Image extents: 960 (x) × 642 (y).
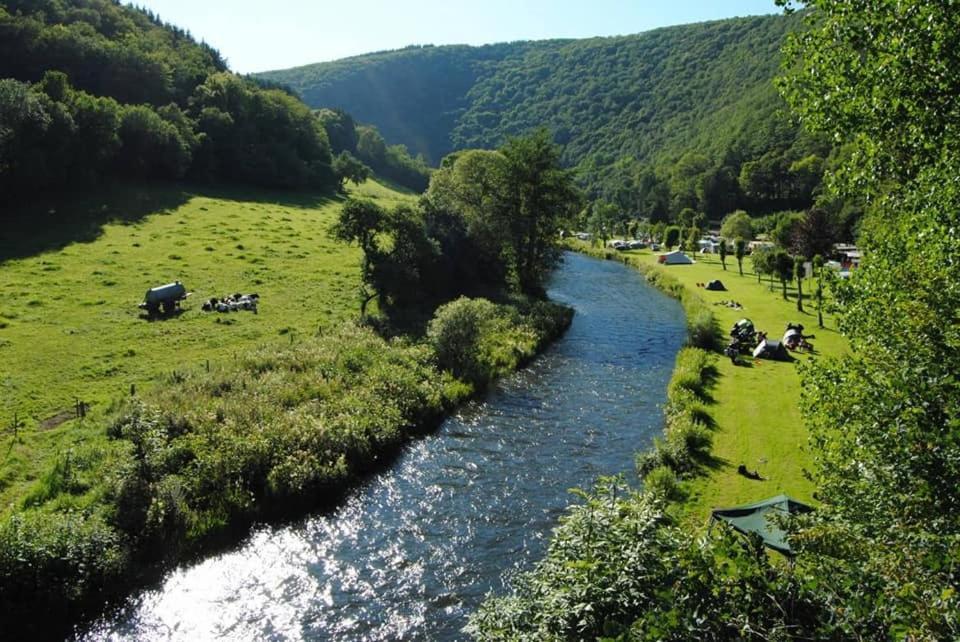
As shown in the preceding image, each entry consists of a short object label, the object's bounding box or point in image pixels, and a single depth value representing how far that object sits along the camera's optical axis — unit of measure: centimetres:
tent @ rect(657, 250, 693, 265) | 8929
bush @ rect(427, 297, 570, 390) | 3741
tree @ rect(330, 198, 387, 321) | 4425
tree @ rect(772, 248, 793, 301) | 5897
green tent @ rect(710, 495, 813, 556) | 1780
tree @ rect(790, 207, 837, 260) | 6353
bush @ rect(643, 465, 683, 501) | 2298
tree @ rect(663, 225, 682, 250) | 10850
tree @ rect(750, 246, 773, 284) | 6416
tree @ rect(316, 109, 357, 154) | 16700
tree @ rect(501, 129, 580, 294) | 5706
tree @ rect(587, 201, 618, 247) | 13012
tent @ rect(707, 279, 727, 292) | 6619
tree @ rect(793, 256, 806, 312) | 5400
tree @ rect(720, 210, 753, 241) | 10775
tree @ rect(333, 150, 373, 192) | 11178
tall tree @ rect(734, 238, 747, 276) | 7412
